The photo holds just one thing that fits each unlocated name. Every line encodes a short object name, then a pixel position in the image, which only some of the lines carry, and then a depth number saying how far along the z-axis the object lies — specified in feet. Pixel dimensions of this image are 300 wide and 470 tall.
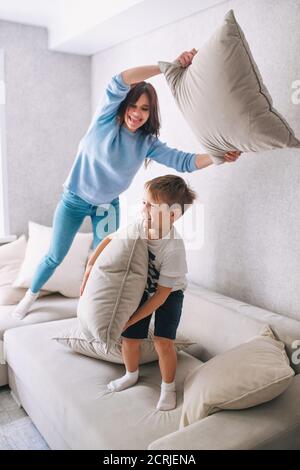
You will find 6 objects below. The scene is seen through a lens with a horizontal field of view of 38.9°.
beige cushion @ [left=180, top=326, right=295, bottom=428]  4.39
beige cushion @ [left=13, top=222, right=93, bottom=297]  8.82
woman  6.14
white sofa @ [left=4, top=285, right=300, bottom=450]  4.19
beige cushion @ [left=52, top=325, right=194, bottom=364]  6.17
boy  5.16
